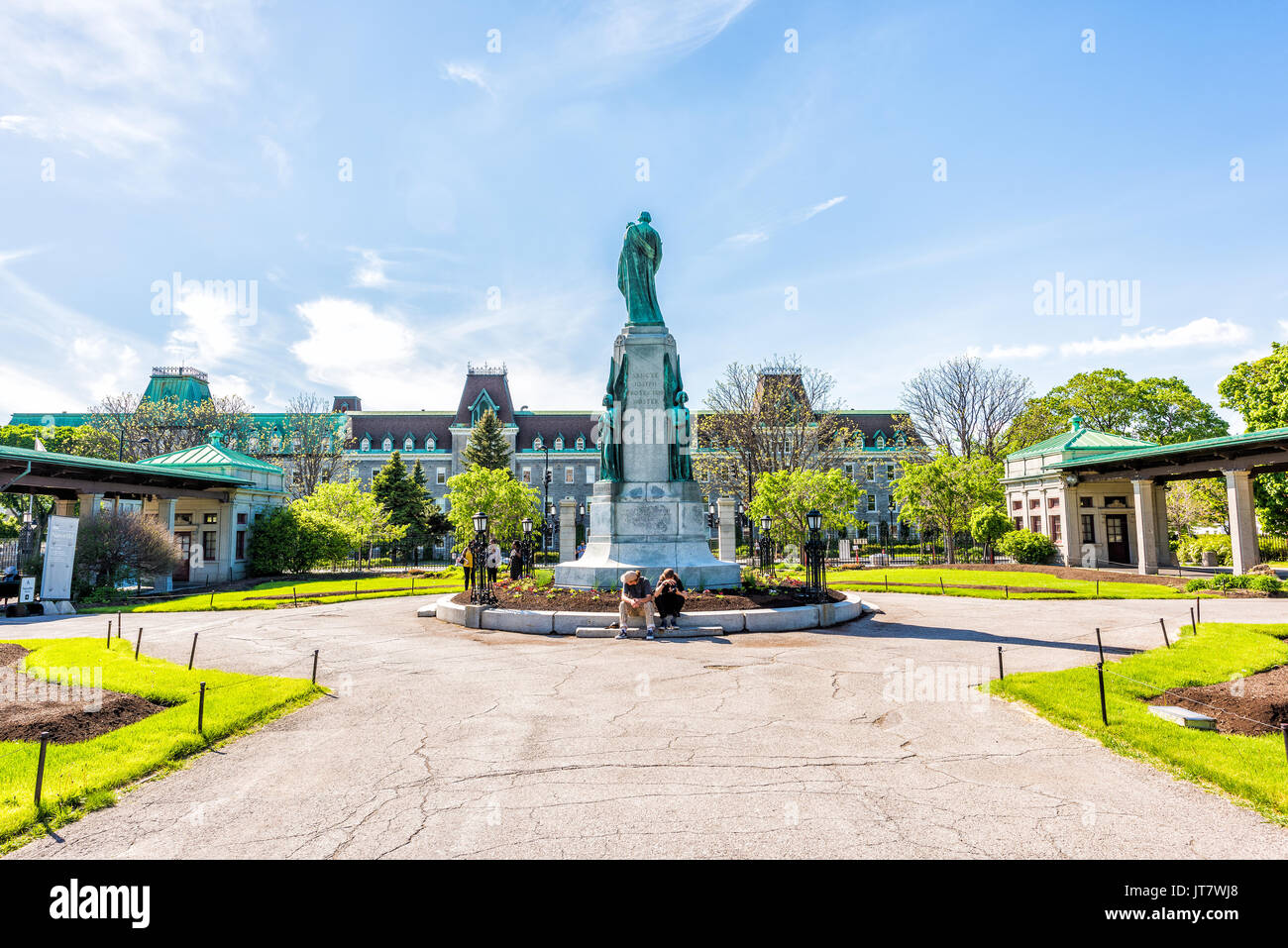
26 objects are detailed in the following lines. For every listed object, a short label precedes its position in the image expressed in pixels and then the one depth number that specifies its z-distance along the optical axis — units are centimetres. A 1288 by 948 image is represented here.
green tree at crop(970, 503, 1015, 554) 3953
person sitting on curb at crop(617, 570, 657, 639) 1338
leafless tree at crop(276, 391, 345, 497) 5672
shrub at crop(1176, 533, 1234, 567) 3744
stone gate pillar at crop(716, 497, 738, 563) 2928
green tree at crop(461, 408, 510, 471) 6197
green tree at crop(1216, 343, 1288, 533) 3388
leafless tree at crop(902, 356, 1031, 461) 5162
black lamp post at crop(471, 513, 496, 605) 1672
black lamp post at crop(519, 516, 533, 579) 2704
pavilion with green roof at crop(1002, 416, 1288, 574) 2662
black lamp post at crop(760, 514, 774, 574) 2927
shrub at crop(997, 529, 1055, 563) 3681
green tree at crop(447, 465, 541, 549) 4138
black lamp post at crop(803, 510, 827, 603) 1642
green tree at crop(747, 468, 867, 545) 3584
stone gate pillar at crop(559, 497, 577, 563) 2642
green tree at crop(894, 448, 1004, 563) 4091
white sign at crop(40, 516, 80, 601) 2139
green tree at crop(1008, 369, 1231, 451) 5088
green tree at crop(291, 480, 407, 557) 4216
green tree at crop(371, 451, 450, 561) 5488
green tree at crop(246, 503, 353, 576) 3791
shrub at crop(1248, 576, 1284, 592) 2155
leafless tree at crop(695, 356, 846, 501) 4734
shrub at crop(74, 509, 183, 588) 2675
